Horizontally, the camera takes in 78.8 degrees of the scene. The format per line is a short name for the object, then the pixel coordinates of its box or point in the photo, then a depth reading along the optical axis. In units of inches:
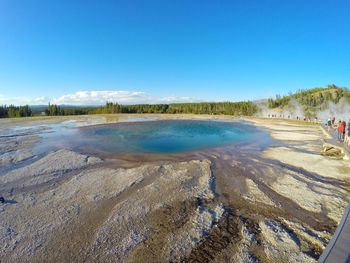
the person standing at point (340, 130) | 597.8
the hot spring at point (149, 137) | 594.5
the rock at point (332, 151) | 502.0
